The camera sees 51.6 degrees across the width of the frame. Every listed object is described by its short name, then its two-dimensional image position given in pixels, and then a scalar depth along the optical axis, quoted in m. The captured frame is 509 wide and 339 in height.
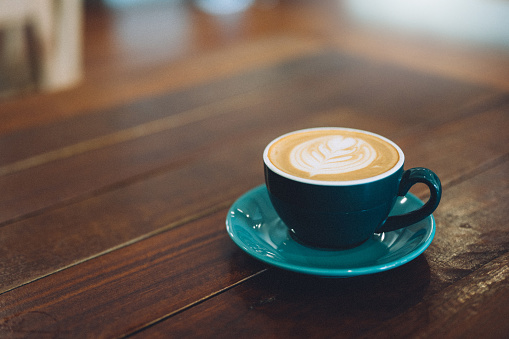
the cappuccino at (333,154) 0.39
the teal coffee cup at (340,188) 0.38
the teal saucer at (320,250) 0.37
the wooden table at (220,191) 0.35
